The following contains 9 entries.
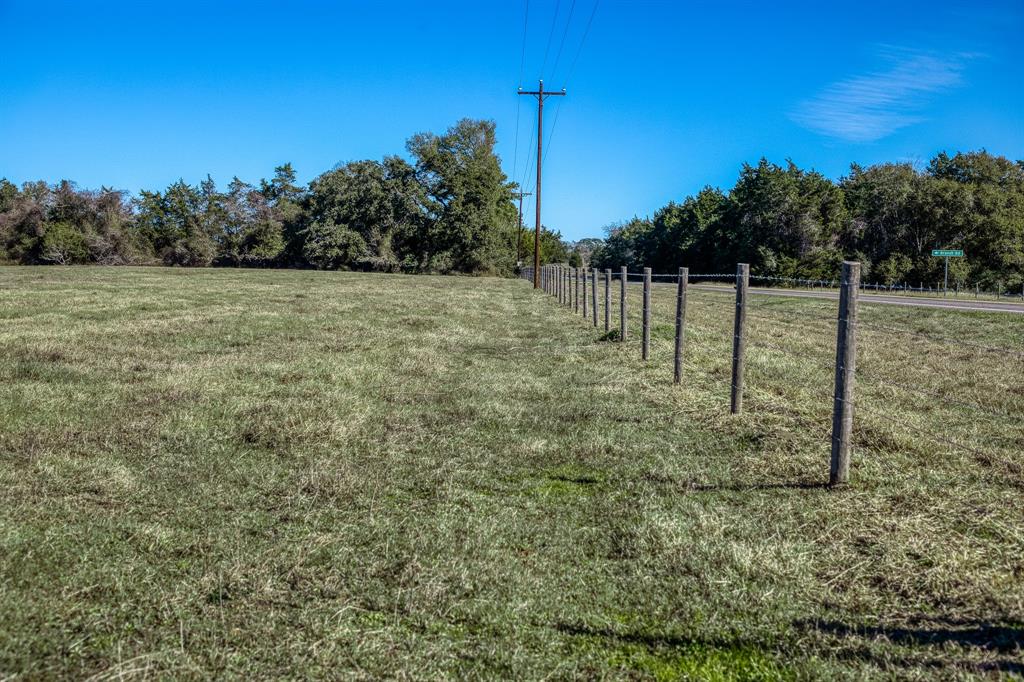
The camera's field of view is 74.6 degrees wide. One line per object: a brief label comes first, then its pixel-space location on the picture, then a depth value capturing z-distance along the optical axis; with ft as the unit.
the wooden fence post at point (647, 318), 36.09
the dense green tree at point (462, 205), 222.69
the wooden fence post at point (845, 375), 16.74
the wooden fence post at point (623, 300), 42.34
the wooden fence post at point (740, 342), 24.26
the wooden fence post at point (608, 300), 45.11
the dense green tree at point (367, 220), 224.94
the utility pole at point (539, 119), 123.27
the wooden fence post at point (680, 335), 30.12
